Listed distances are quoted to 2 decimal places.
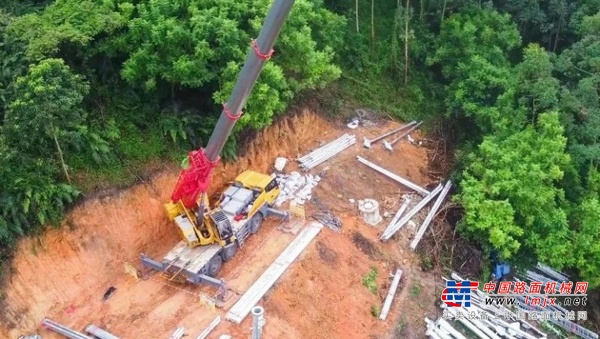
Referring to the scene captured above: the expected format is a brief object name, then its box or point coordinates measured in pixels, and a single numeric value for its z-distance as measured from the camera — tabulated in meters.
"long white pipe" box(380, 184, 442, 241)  23.53
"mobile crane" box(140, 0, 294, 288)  18.77
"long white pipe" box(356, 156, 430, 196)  25.95
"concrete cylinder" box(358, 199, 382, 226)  23.88
